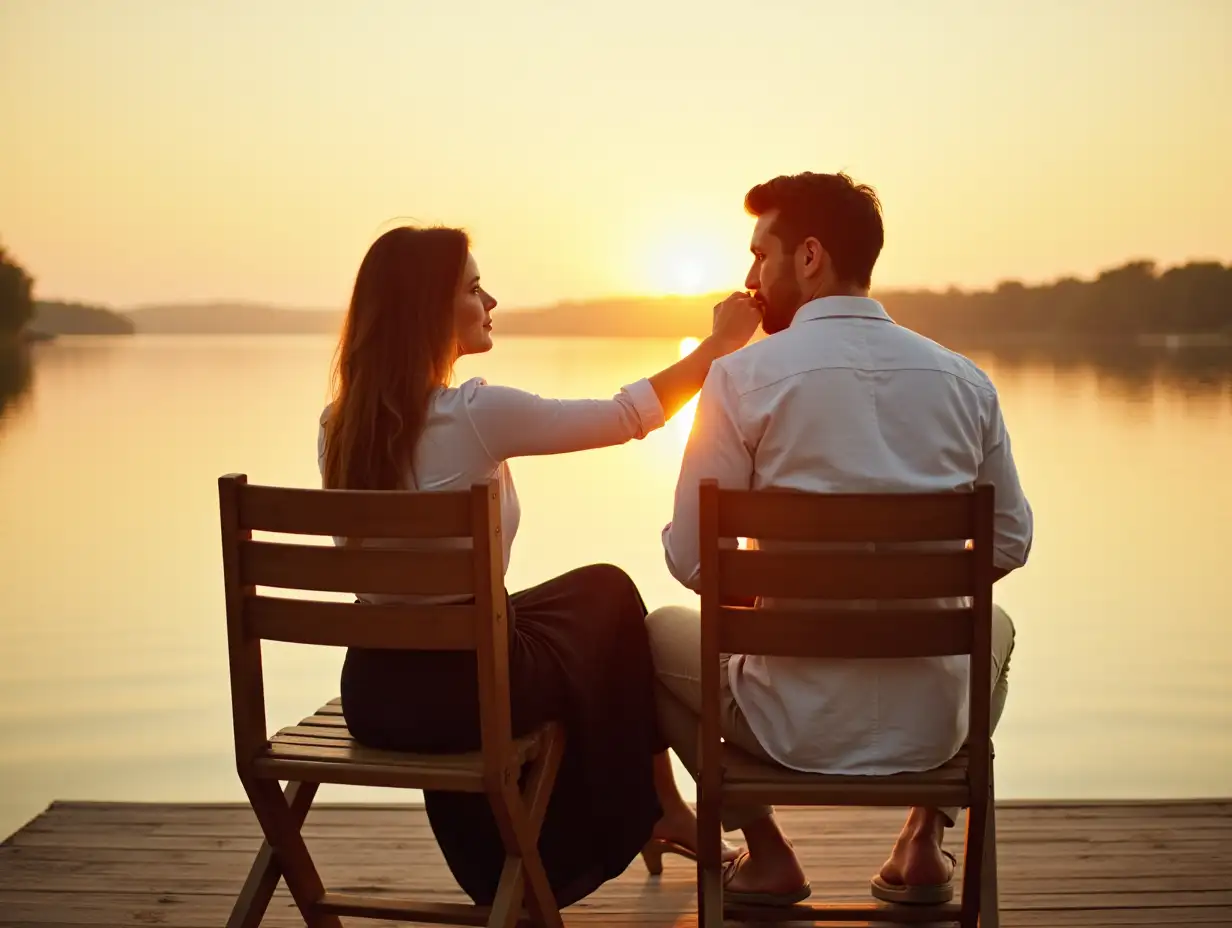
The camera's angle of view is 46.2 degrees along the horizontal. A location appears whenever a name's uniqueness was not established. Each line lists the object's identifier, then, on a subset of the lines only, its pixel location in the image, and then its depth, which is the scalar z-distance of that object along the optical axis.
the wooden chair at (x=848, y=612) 2.12
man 2.27
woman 2.40
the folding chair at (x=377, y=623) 2.18
